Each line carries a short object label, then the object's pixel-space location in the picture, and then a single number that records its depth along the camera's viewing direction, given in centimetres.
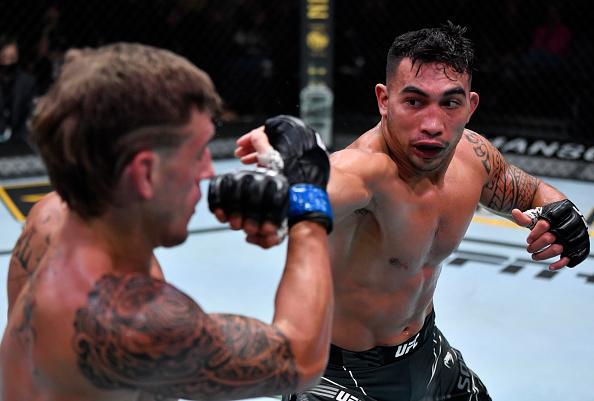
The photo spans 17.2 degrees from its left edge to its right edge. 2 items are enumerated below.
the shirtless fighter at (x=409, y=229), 314
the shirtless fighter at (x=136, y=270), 258
